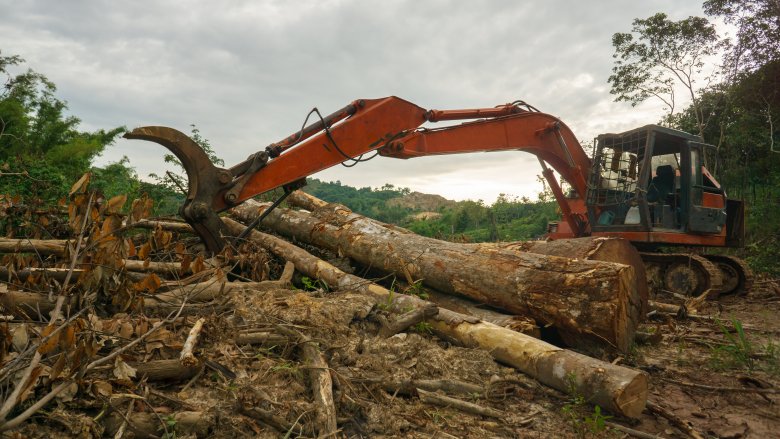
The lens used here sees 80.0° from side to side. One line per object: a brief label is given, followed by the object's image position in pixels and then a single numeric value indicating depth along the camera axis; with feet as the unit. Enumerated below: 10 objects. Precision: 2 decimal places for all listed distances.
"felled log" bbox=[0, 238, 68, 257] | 13.69
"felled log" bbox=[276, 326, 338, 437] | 7.96
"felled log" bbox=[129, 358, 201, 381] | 8.23
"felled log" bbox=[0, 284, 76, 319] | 10.18
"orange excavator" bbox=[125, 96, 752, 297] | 18.99
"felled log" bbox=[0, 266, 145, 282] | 10.96
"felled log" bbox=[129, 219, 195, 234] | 19.54
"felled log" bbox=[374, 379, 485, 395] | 9.89
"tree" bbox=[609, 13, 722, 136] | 62.44
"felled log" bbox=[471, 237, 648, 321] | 16.15
